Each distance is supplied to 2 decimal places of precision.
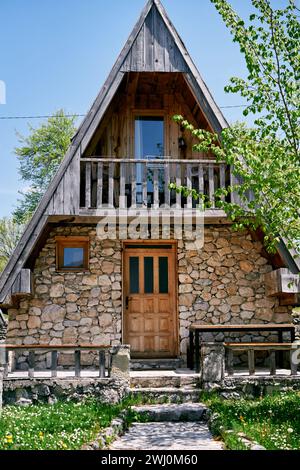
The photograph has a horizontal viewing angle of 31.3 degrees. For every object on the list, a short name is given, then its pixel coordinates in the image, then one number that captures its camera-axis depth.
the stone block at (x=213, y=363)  8.84
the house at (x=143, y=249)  10.72
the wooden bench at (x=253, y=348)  9.04
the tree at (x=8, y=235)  26.45
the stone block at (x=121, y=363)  8.81
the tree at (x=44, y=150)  24.55
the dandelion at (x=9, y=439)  5.45
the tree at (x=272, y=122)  7.61
